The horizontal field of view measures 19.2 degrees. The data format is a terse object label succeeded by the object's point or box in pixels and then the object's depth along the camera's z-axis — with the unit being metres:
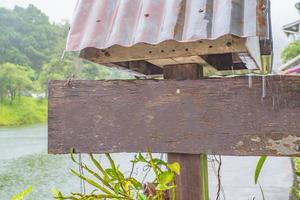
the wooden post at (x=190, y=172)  2.35
